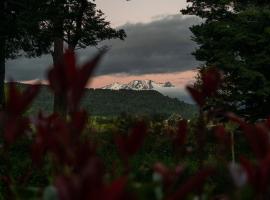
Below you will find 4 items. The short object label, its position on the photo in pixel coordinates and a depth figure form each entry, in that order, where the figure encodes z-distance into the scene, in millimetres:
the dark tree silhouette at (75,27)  23016
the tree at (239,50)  19375
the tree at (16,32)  21192
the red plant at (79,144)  1232
